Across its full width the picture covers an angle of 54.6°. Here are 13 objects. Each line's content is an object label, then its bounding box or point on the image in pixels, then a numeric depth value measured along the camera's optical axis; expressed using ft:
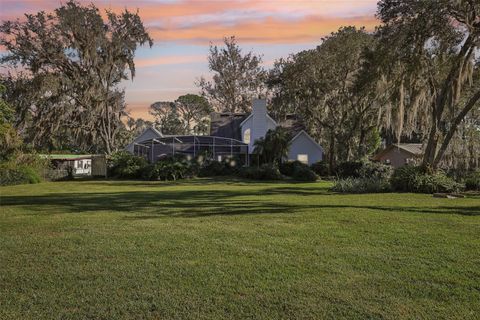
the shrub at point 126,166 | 106.22
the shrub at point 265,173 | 100.83
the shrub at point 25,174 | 83.18
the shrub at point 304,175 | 99.04
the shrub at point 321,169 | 113.39
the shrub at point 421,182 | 57.82
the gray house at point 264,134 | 138.41
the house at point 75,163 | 113.93
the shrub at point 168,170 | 100.07
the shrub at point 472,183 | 63.28
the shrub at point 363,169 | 81.56
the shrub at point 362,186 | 59.98
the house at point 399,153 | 139.85
